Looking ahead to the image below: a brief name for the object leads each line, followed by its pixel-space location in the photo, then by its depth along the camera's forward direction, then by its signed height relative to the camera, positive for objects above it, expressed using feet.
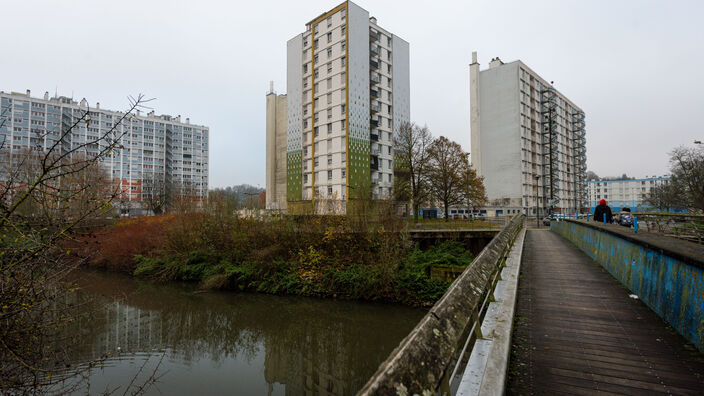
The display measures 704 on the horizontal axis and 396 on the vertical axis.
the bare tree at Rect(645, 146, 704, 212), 116.78 +10.64
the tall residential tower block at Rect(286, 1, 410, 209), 134.00 +45.71
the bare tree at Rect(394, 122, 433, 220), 112.37 +15.81
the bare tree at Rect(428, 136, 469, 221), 112.30 +12.74
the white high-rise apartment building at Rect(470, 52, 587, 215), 186.50 +43.58
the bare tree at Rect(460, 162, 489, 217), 111.65 +6.69
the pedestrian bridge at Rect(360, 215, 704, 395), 4.63 -5.06
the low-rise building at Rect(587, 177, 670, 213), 391.67 +23.45
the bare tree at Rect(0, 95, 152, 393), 15.29 -1.81
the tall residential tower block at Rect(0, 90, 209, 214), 252.42 +59.92
